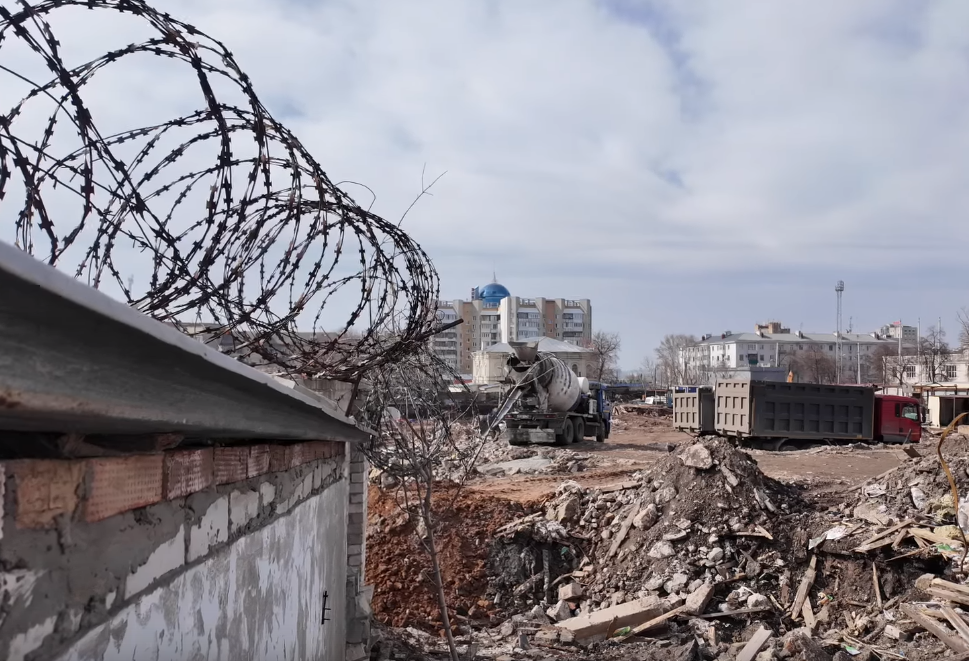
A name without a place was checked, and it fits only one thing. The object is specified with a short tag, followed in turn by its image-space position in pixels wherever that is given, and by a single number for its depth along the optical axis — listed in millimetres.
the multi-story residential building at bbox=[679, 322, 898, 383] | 107312
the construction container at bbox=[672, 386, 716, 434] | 25156
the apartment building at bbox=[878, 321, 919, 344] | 117000
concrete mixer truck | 22062
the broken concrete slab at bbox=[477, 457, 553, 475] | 20891
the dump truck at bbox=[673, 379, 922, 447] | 23203
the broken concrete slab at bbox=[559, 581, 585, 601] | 11175
